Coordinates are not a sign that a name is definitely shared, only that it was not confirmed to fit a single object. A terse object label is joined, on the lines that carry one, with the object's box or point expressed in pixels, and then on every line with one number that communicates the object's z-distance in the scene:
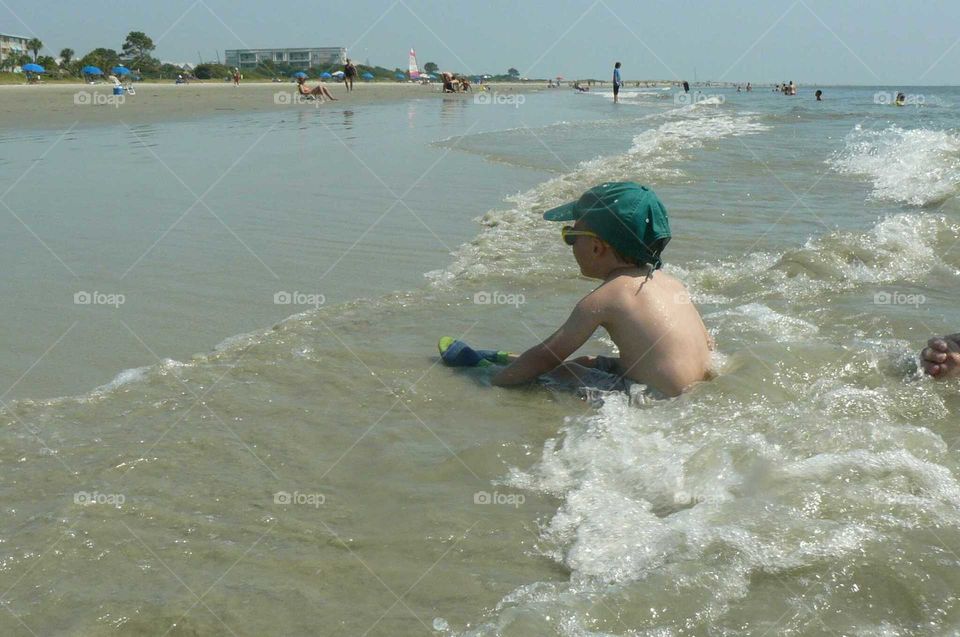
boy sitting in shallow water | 3.51
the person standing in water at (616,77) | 35.09
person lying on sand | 31.81
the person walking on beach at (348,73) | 42.02
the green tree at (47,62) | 61.54
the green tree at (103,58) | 61.22
